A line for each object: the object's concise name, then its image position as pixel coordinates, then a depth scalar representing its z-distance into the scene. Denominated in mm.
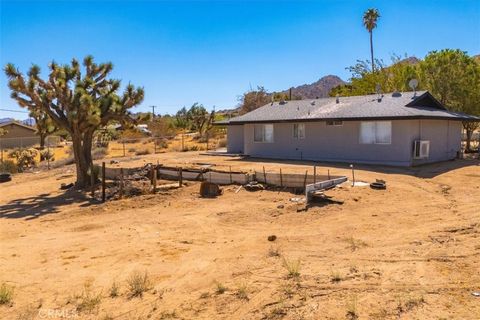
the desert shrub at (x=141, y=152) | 32500
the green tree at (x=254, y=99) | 46922
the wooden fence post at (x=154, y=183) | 16166
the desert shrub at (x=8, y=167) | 24828
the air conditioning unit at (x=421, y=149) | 19688
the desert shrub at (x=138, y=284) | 6941
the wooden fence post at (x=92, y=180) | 16859
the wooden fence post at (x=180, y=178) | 16750
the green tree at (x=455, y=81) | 26344
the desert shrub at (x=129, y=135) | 52997
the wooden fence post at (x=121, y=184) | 16047
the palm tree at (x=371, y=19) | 53562
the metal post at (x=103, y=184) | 15859
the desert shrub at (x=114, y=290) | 6903
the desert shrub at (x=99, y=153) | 31341
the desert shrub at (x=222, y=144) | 38031
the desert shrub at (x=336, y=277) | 6747
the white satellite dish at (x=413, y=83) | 22844
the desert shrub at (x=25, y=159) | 26109
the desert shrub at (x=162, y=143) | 38444
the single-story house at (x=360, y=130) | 19719
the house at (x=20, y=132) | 49625
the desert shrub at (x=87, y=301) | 6491
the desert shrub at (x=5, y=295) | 6891
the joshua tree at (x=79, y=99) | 17609
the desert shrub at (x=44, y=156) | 32091
